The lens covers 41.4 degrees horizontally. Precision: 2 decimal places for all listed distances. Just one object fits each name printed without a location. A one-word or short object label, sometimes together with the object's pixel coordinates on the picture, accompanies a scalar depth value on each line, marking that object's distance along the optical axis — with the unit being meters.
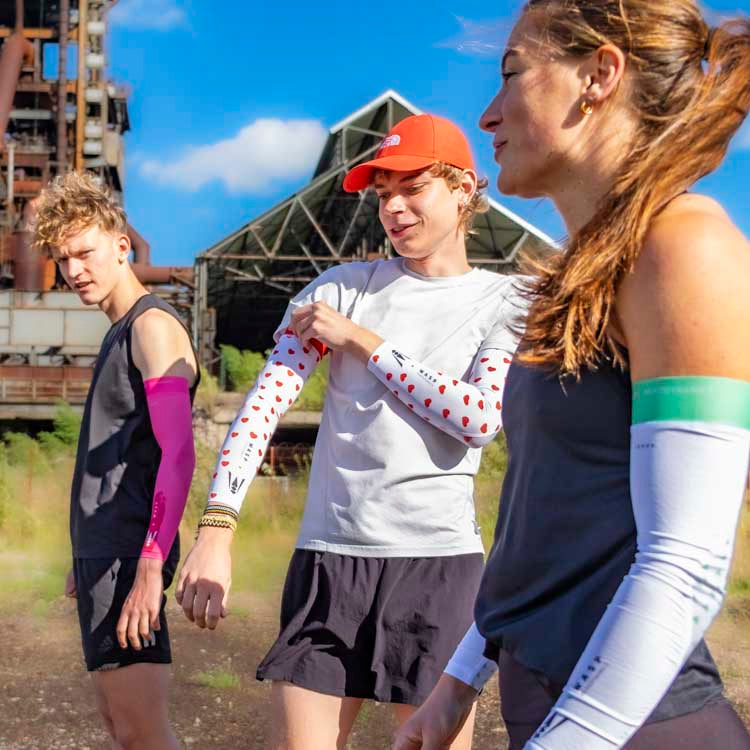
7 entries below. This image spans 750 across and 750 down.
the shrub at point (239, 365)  21.72
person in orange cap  2.21
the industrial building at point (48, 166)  23.08
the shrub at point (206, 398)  17.84
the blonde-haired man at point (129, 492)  2.63
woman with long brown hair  1.03
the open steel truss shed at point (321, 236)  21.23
